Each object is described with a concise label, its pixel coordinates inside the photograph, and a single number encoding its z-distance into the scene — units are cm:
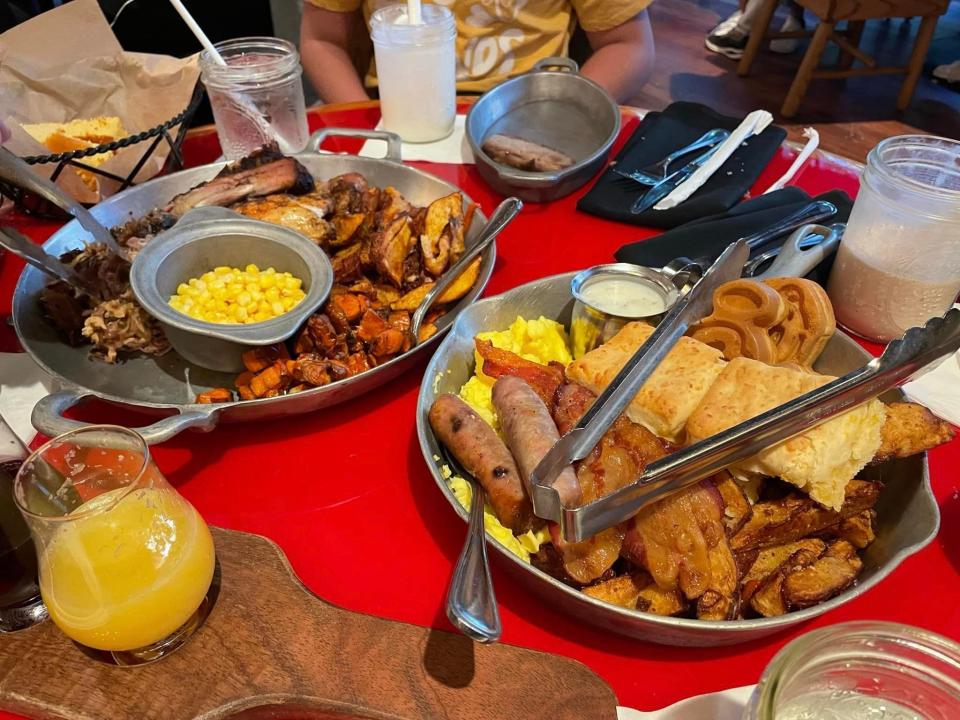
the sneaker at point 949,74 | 186
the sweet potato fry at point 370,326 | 53
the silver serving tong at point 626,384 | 36
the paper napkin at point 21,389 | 49
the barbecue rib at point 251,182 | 61
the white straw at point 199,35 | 67
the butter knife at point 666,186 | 67
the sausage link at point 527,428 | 36
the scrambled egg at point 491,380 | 40
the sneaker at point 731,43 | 210
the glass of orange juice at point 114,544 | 33
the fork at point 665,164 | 70
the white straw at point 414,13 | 73
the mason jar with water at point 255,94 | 69
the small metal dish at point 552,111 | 76
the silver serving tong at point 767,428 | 34
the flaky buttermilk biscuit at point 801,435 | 38
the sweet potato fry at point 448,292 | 56
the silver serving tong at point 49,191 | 49
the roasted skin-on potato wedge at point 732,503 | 38
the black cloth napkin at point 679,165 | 66
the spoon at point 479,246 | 55
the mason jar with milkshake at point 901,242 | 50
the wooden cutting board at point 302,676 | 34
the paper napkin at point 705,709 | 35
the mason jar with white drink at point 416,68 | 73
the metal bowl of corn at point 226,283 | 49
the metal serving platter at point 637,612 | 35
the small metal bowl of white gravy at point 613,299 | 50
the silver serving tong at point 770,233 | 54
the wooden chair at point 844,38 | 162
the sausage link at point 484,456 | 39
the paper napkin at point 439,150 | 76
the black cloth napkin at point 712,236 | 60
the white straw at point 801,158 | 71
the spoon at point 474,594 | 33
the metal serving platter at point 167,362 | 44
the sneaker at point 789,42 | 211
